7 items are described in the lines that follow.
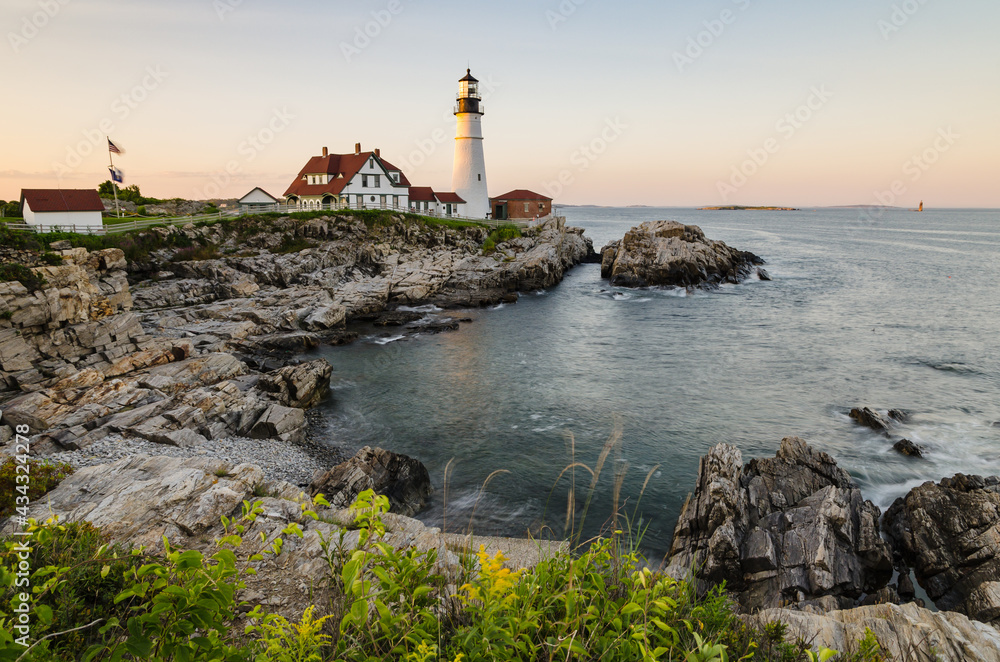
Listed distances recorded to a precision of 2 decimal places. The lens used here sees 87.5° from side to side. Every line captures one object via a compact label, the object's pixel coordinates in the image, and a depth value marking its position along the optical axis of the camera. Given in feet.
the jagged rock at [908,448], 55.31
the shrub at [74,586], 13.55
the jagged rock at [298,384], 68.90
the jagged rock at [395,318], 119.82
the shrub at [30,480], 25.77
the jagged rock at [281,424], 59.62
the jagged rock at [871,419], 61.93
